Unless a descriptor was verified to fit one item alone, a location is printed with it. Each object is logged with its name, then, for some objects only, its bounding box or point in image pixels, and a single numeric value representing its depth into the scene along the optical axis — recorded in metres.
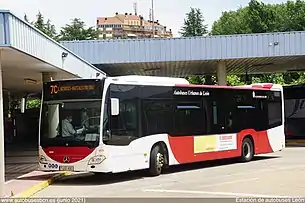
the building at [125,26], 149.16
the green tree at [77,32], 94.81
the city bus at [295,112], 32.50
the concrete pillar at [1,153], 12.04
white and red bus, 14.85
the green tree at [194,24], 102.94
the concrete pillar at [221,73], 30.55
